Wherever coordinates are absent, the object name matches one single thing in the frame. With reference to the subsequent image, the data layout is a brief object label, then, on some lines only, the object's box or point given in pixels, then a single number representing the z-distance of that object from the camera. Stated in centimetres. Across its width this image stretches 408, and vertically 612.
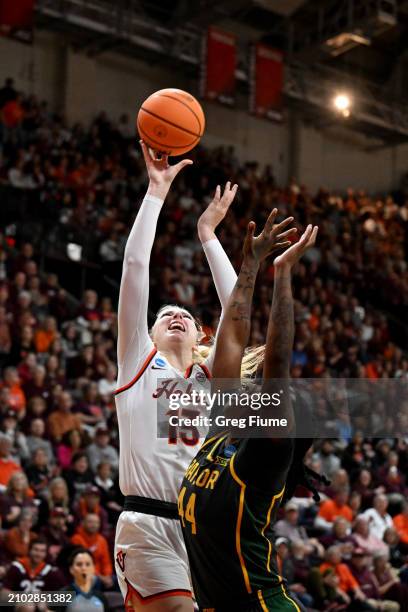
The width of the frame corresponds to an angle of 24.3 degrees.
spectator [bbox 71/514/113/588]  855
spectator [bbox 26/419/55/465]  973
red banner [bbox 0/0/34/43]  1562
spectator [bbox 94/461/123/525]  949
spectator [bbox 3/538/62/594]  754
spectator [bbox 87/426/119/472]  1005
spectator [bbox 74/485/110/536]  893
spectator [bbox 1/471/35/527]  827
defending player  278
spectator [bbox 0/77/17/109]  1617
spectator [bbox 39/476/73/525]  881
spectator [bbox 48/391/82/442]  1015
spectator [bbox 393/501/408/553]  1170
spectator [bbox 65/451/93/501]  939
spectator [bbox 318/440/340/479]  1237
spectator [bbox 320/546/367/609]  1008
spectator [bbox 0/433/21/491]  902
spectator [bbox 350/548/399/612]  1032
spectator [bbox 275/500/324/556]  1034
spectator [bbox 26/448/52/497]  922
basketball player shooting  384
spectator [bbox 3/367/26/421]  1005
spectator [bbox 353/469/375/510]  1225
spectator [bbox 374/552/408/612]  1031
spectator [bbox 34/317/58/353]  1171
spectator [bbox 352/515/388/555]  1091
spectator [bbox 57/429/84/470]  985
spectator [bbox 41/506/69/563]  841
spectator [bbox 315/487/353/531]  1146
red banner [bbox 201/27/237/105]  1850
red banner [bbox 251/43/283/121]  1936
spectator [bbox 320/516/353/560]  1073
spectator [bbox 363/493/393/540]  1160
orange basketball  445
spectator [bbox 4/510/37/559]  795
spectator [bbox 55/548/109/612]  728
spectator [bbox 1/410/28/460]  949
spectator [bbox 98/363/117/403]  1135
